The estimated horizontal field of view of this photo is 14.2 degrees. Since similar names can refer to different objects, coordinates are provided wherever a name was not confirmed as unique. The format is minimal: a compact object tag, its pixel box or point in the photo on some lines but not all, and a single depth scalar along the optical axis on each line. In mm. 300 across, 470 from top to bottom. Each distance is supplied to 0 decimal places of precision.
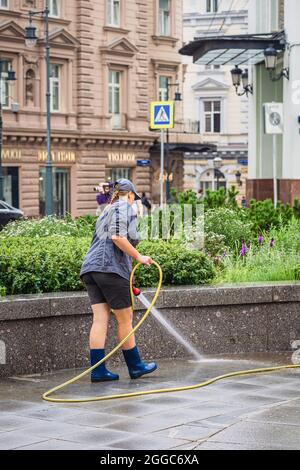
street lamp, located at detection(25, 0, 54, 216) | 46084
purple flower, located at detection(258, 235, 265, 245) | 13969
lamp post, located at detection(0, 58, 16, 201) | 46969
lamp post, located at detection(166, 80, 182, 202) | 54494
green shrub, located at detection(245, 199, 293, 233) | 16031
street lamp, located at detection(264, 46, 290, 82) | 24423
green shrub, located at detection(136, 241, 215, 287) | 11820
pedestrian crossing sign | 23891
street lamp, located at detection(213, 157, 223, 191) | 67938
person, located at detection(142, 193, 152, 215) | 44100
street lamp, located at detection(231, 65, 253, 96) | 28484
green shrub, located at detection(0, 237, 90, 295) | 11109
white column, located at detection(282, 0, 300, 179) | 26516
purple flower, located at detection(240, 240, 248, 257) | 13320
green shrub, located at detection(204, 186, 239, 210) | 17252
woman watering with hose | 9992
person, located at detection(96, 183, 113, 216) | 15455
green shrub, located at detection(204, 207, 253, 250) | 14482
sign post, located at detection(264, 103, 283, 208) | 21375
